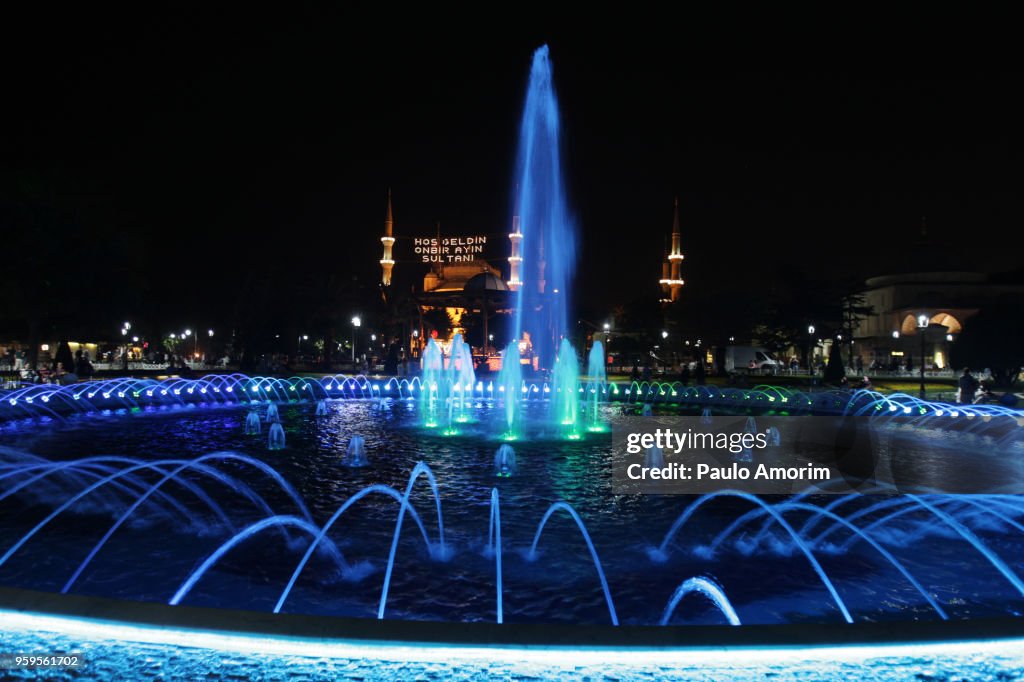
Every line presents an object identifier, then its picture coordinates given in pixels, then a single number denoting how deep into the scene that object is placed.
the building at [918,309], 70.38
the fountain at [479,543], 5.80
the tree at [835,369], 34.97
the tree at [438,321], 65.31
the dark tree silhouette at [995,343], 33.28
